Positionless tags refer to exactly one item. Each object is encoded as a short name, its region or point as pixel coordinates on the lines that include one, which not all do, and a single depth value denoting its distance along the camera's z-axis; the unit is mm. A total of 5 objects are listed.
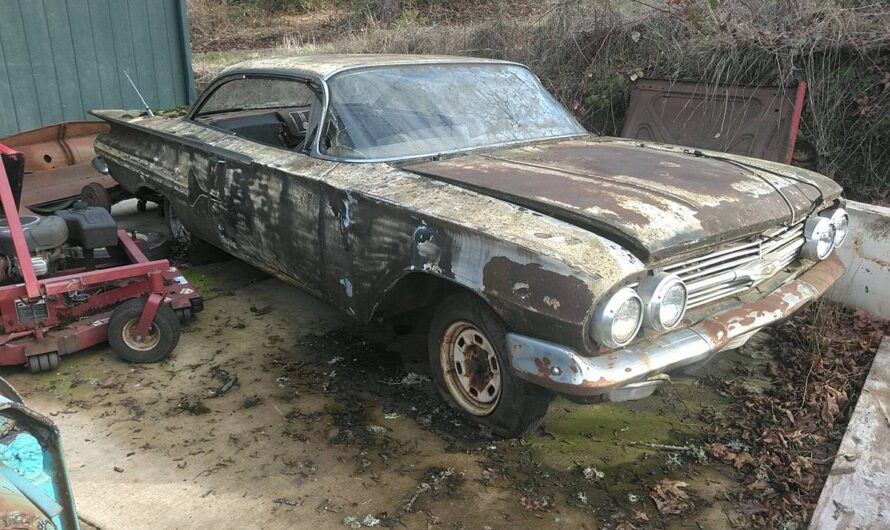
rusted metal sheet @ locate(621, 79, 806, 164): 5461
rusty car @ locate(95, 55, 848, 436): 2506
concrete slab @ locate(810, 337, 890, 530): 2553
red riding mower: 3498
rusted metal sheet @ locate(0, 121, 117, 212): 5785
